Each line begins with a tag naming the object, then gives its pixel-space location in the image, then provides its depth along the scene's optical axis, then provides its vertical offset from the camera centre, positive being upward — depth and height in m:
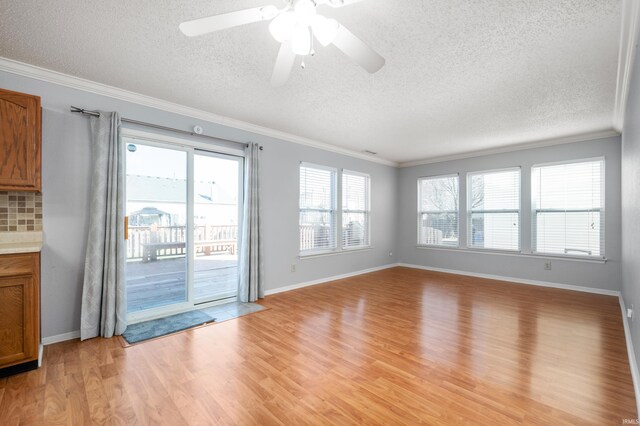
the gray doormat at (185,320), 3.01 -1.32
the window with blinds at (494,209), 5.54 +0.10
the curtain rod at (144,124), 2.93 +1.09
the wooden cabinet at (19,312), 2.20 -0.80
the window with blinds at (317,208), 5.22 +0.12
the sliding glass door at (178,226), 3.44 -0.16
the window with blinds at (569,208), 4.71 +0.11
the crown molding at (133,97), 2.66 +1.37
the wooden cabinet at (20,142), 2.31 +0.61
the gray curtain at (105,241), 2.89 -0.29
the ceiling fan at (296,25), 1.51 +1.06
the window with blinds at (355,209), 6.04 +0.11
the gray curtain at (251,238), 4.18 -0.38
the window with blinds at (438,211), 6.40 +0.07
